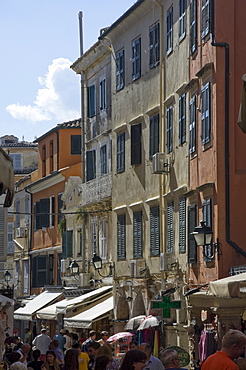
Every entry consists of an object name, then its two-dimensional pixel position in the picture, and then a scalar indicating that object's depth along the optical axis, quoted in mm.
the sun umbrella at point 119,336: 25188
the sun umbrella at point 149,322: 25891
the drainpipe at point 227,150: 23250
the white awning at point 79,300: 35562
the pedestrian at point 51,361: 18469
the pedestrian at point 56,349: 21222
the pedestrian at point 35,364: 18500
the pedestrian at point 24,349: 20203
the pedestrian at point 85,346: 25547
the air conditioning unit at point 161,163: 28922
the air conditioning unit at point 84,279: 39906
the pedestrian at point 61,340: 30712
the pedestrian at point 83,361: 19438
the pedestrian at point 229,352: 9625
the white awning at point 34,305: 43769
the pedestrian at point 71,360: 15248
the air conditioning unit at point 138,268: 31438
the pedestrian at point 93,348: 20219
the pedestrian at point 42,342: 30609
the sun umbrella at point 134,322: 28727
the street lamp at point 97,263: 35912
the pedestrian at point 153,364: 13930
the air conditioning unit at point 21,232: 55781
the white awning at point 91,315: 32344
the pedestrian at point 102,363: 13273
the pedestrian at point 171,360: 12359
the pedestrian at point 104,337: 26686
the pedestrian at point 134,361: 10570
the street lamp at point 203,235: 22422
